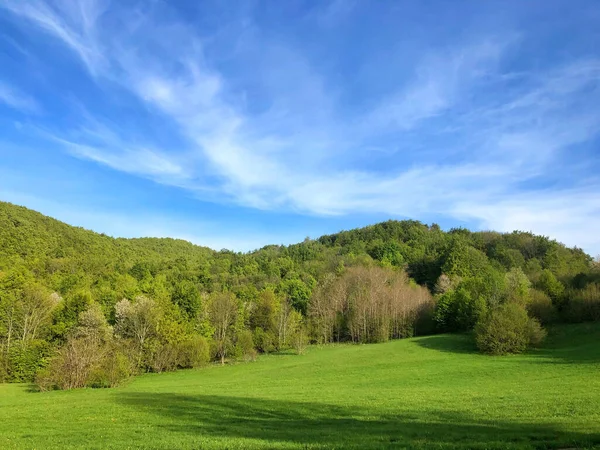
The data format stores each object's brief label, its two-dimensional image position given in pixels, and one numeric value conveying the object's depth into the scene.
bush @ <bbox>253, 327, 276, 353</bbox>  78.56
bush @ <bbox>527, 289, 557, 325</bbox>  67.69
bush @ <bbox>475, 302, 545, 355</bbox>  53.81
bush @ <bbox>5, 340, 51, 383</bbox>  57.44
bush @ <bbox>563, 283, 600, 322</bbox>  67.94
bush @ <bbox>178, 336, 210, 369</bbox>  62.84
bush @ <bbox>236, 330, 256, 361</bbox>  68.00
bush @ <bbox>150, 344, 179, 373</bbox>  60.91
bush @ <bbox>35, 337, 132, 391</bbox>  41.81
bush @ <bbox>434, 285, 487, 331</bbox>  70.38
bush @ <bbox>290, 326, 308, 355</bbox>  71.00
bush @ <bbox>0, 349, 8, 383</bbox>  56.43
